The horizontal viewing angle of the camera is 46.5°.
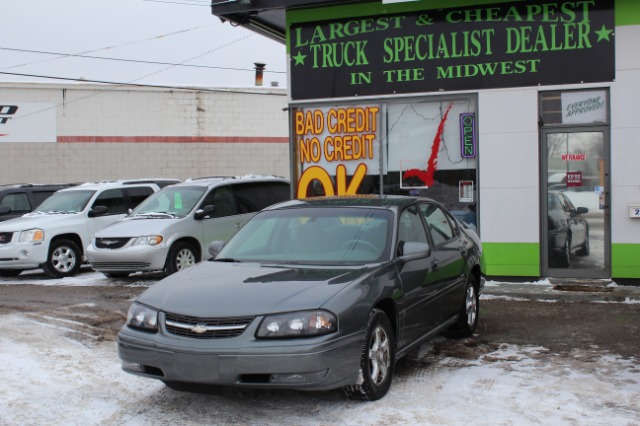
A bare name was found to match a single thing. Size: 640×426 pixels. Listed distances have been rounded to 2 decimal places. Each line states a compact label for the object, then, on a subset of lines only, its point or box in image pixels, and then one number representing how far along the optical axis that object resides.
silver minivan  12.40
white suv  13.52
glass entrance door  11.00
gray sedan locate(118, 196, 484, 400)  4.93
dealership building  10.80
